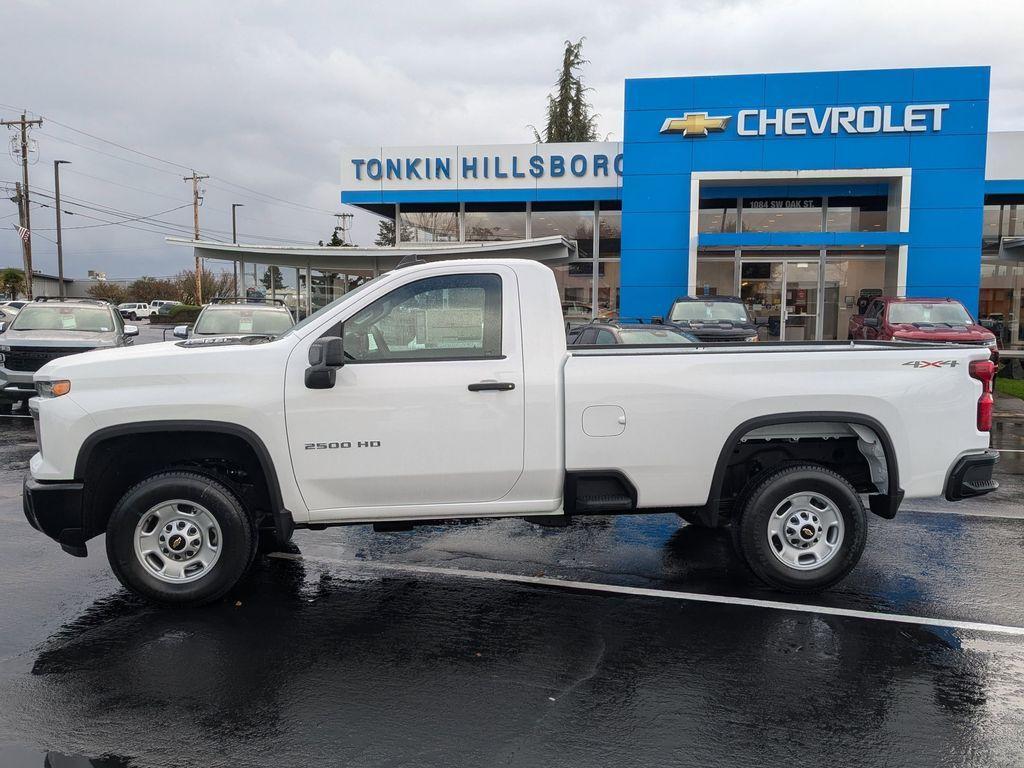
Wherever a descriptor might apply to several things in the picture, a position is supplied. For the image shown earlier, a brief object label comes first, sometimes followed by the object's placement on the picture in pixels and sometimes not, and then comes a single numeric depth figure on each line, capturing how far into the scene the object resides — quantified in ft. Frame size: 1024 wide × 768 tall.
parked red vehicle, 50.78
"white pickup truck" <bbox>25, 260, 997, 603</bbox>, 15.71
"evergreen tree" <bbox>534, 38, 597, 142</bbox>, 170.30
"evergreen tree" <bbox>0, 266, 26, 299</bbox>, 239.50
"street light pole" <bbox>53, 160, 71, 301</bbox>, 160.35
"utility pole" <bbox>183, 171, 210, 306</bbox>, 208.64
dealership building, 70.49
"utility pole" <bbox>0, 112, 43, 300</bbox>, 145.00
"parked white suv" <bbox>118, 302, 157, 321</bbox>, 220.64
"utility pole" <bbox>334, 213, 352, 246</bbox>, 220.66
